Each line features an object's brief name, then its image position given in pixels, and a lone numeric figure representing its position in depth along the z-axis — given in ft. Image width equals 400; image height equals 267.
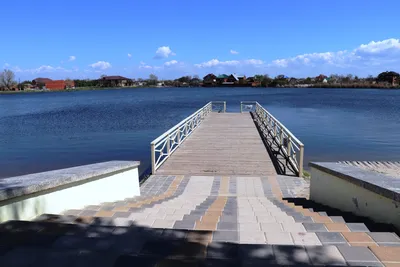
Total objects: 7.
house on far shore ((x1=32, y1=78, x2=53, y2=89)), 453.58
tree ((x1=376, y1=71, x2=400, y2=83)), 403.54
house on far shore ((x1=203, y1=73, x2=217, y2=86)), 532.44
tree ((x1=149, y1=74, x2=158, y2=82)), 611.47
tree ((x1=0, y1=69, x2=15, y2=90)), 389.60
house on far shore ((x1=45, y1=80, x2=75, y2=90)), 453.29
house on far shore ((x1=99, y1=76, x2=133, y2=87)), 510.17
